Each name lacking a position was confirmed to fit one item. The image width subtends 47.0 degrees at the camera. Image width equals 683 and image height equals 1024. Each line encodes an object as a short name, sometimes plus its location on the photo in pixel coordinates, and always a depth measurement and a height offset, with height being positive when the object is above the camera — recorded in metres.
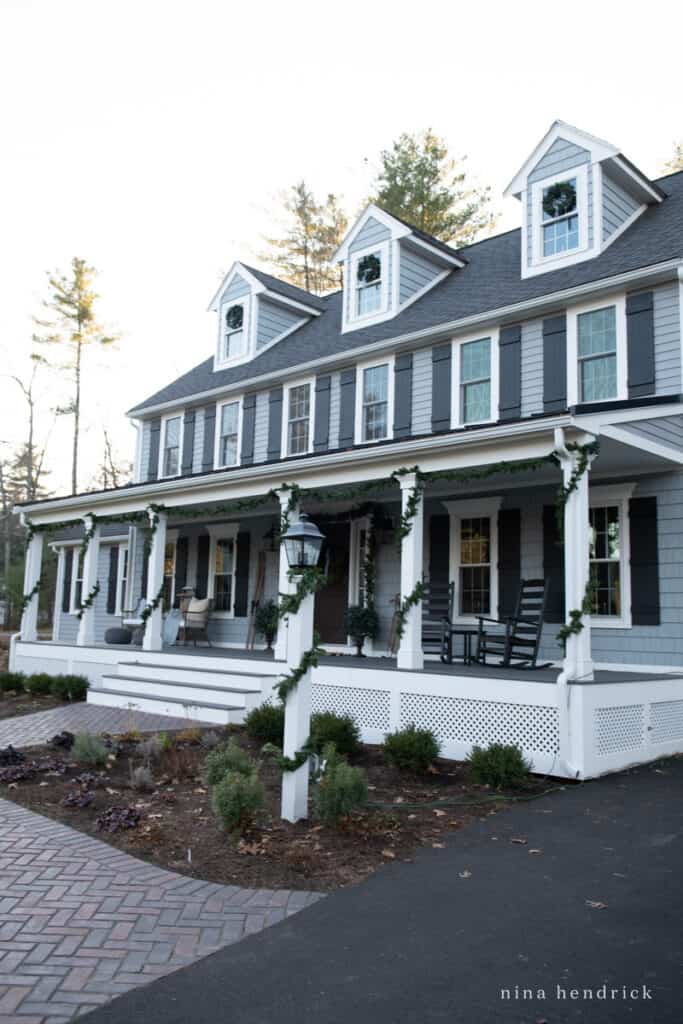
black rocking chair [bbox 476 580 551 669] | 9.09 -0.34
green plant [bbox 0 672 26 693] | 13.45 -1.63
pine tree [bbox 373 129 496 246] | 24.12 +12.61
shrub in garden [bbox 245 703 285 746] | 8.79 -1.47
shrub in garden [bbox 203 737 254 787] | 6.04 -1.33
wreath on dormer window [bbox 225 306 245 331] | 17.27 +6.04
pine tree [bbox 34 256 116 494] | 29.86 +10.30
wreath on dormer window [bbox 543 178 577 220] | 11.87 +6.11
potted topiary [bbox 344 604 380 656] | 12.49 -0.44
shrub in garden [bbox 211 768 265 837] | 5.21 -1.39
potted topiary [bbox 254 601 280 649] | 13.63 -0.48
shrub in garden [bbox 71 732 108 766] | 7.62 -1.57
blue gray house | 8.30 +1.60
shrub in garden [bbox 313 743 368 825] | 5.50 -1.39
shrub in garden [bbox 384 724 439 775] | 7.55 -1.47
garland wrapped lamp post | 5.85 -0.55
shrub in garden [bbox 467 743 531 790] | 7.04 -1.50
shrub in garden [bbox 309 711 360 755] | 8.11 -1.41
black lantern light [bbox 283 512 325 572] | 6.31 +0.40
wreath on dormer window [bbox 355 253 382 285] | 14.55 +6.07
